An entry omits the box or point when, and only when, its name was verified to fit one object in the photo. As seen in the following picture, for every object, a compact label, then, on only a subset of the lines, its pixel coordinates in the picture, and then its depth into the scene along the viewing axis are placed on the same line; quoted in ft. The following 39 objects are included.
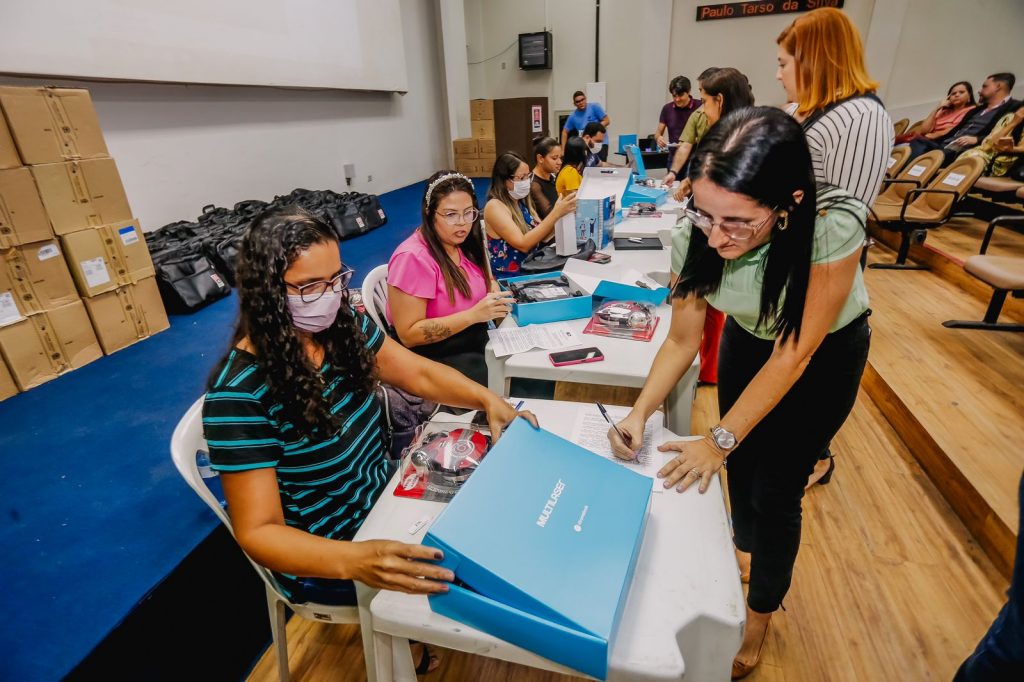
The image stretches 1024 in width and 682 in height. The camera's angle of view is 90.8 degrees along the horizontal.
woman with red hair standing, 5.11
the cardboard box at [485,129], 32.45
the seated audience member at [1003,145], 14.05
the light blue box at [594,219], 8.29
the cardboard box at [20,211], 7.98
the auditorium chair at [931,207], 12.94
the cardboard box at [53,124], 7.97
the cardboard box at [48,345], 8.23
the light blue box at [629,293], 6.11
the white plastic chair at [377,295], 6.19
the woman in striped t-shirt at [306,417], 2.88
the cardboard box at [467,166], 30.77
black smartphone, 5.08
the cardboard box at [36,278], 8.18
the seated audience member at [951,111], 18.61
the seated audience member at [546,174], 10.87
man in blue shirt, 24.94
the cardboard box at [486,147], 30.35
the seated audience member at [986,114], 16.42
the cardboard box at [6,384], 8.11
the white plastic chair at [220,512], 3.28
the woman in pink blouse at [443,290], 5.86
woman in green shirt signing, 2.99
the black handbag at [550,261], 7.98
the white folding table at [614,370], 4.94
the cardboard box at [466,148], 30.17
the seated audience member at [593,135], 18.10
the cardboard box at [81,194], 8.55
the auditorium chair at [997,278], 8.77
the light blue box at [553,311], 5.86
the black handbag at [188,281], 11.02
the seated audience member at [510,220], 8.66
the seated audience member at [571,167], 10.75
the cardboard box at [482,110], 32.04
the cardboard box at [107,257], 9.02
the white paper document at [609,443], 3.59
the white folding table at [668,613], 2.44
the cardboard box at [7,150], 7.85
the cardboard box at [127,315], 9.43
